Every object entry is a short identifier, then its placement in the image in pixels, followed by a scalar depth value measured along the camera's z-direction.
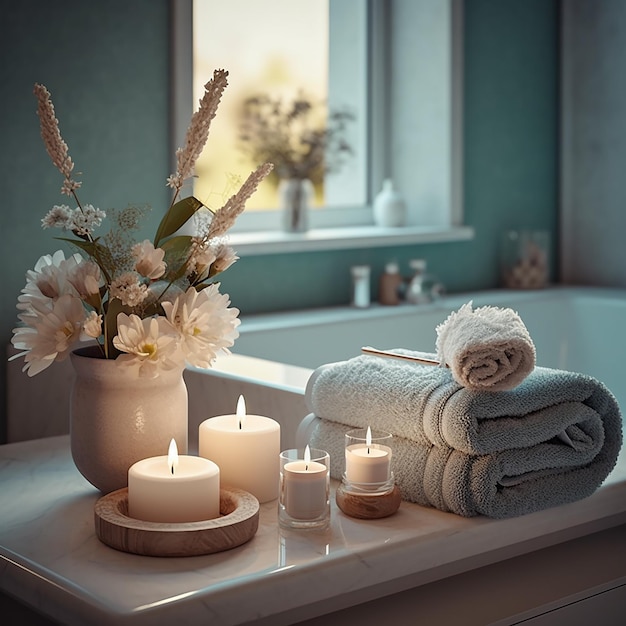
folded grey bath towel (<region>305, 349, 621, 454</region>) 1.00
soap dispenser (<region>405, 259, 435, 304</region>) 2.77
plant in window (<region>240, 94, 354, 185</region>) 2.79
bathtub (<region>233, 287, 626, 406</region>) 2.38
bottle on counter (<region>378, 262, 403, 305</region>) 2.77
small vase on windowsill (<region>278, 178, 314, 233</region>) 2.72
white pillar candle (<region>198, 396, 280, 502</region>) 1.08
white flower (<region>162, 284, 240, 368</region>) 1.05
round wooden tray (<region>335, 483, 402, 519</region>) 1.02
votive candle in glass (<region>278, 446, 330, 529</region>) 0.99
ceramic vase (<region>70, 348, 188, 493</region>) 1.08
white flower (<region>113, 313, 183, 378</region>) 1.03
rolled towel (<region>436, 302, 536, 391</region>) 1.00
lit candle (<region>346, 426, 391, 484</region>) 1.01
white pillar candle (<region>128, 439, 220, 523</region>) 0.97
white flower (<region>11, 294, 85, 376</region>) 1.05
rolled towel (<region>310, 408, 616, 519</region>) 1.01
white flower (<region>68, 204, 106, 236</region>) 1.05
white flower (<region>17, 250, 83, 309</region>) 1.07
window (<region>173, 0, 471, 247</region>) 2.93
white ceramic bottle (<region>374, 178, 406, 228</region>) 2.93
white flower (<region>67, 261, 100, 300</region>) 1.05
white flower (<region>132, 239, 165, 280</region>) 1.03
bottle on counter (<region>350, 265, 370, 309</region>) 2.71
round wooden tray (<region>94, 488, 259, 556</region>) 0.93
